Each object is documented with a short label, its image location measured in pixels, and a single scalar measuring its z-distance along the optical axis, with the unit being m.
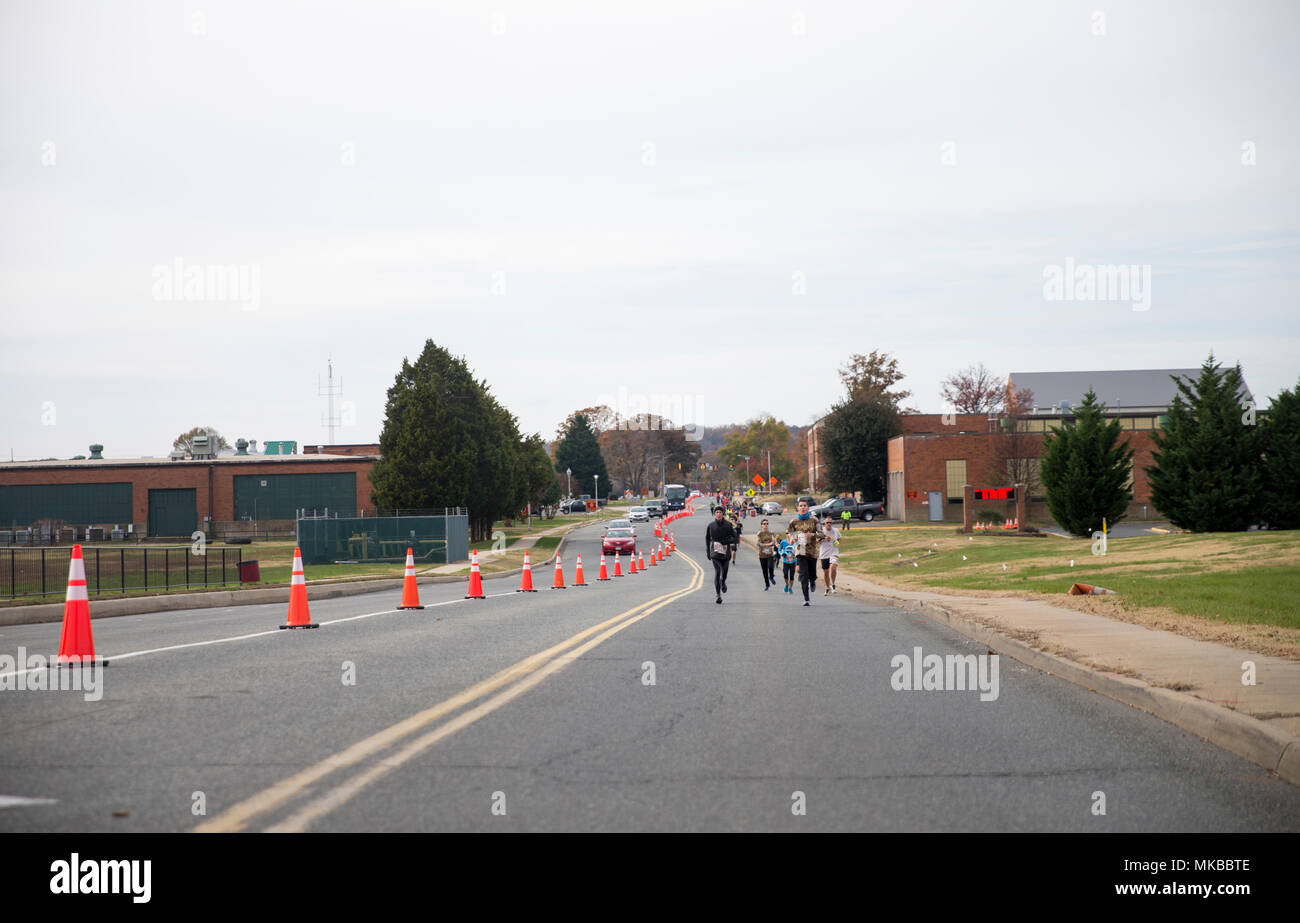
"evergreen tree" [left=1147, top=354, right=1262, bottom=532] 35.81
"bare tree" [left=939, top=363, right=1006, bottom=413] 109.31
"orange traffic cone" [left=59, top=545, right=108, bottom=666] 10.20
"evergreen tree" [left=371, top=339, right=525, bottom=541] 56.06
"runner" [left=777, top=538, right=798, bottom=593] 24.96
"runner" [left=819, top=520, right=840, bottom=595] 23.42
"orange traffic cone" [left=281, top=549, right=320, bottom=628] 14.34
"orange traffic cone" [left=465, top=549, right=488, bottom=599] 21.61
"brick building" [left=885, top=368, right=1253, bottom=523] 67.50
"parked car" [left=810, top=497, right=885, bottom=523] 78.19
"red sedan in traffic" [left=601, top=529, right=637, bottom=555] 50.75
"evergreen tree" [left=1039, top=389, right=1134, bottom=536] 42.03
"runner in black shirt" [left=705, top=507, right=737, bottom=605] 22.05
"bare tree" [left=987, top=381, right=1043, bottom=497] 66.88
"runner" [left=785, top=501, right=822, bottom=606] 21.19
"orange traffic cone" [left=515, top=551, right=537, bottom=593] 24.25
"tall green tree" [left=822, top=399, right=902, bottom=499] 82.88
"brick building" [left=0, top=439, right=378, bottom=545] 71.94
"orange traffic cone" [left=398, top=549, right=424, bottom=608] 17.61
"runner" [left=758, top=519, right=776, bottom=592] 25.61
